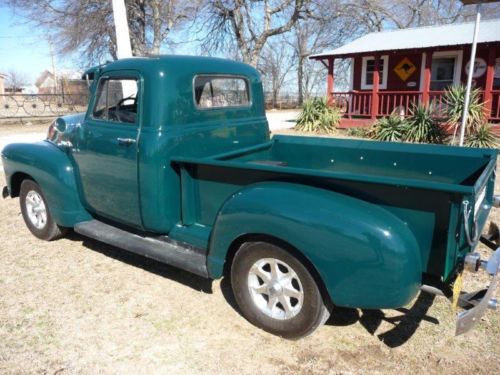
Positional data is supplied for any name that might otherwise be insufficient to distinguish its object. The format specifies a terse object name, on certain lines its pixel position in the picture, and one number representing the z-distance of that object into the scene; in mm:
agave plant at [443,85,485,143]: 11075
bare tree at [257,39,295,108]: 34688
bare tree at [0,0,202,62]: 21406
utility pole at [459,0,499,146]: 7248
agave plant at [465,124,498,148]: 10234
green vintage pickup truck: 2465
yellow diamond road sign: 16359
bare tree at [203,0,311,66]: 23359
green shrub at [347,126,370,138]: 12867
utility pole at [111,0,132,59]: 7453
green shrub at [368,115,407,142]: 11555
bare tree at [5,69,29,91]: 69188
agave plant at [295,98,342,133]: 14266
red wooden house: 13617
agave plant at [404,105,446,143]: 11102
